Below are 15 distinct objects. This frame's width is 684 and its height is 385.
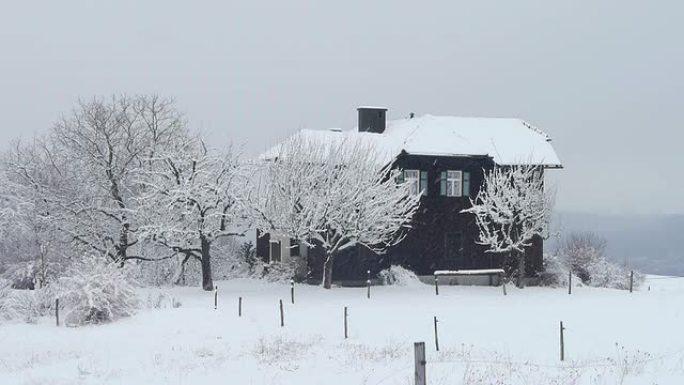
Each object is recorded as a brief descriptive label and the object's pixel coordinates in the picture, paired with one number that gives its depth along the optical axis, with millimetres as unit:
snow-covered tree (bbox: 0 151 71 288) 37969
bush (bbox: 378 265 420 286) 39281
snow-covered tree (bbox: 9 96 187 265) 39438
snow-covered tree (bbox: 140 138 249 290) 35250
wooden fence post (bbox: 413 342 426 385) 12023
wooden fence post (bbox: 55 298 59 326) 25853
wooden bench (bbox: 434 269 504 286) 40906
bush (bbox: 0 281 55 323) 26625
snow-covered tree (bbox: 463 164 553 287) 39719
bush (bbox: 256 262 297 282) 39250
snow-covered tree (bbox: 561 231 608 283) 47500
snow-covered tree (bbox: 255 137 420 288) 35500
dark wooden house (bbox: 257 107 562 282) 40000
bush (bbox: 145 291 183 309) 29234
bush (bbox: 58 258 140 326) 25812
